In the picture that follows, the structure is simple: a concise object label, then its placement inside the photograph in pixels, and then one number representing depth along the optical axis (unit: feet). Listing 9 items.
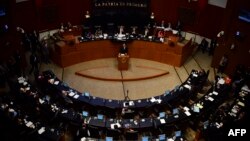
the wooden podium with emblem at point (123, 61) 62.85
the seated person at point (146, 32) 70.05
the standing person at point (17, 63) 57.62
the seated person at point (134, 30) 70.98
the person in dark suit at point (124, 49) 64.22
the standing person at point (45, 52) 65.10
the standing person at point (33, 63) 57.91
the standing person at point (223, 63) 62.54
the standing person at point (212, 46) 69.07
